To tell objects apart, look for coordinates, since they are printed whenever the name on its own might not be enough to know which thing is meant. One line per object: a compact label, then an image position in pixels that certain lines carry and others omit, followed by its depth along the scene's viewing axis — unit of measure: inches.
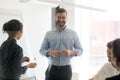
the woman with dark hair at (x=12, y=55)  94.9
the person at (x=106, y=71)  102.1
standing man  122.0
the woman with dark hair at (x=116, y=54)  73.3
